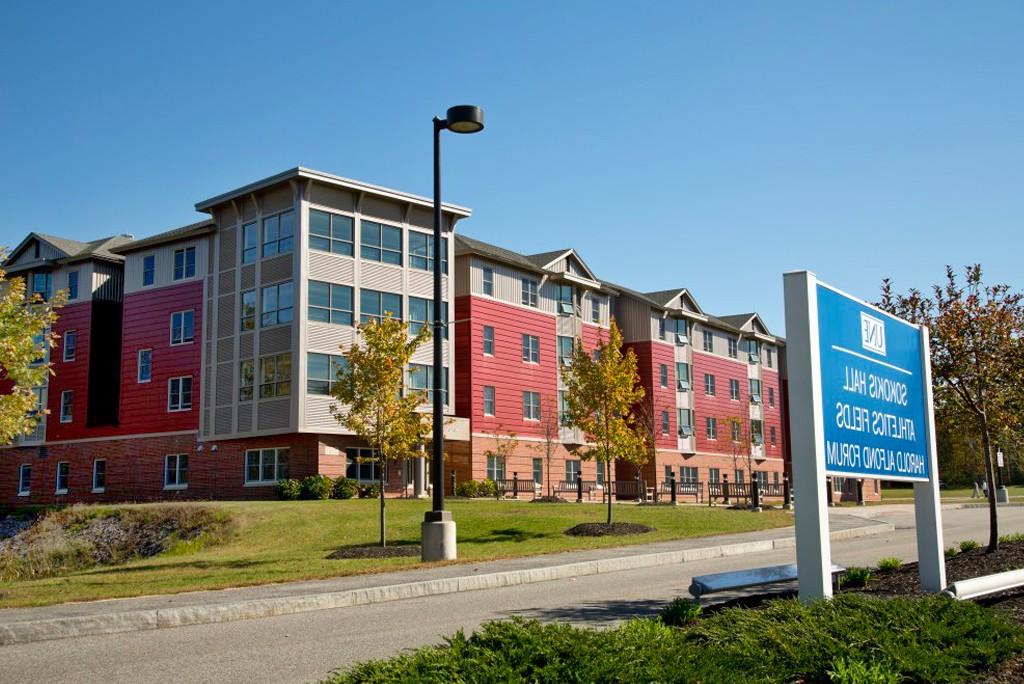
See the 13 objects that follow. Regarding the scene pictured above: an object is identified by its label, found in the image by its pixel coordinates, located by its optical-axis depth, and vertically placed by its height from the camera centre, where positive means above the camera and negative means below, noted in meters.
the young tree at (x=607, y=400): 28.91 +2.05
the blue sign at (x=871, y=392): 9.14 +0.75
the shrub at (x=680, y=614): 9.00 -1.39
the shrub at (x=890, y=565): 13.54 -1.43
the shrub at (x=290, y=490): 37.09 -0.66
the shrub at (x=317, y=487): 37.00 -0.56
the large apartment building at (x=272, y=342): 40.00 +6.05
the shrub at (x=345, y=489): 37.78 -0.66
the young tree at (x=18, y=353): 21.89 +2.84
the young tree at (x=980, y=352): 14.59 +1.66
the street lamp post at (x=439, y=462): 18.69 +0.17
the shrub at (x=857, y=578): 12.01 -1.42
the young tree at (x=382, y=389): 24.05 +2.05
